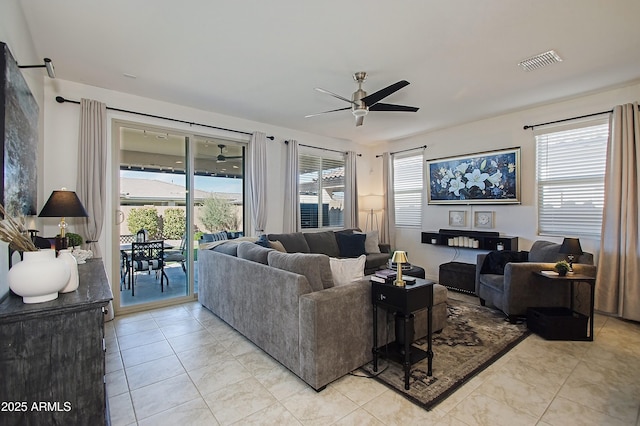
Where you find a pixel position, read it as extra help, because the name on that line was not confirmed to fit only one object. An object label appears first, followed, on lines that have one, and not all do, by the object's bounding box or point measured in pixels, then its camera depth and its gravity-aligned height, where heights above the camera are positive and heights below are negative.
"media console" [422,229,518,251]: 4.50 -0.51
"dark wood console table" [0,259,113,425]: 1.27 -0.70
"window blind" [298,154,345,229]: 5.80 +0.36
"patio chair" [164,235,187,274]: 4.35 -0.71
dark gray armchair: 3.35 -0.92
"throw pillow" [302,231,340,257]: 5.05 -0.61
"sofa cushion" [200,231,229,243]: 4.56 -0.46
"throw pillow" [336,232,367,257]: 5.30 -0.67
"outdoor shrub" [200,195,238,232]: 4.59 -0.10
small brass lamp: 2.19 -0.40
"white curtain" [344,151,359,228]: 6.20 +0.30
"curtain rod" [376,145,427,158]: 5.80 +1.21
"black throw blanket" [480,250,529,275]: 4.04 -0.71
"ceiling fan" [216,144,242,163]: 4.80 +0.84
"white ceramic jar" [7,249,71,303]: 1.32 -0.32
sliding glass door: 3.98 +0.02
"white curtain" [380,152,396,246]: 6.27 +0.00
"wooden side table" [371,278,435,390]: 2.13 -0.74
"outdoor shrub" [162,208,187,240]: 4.31 -0.23
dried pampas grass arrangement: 1.34 -0.13
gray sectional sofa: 2.17 -0.88
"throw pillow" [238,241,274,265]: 2.93 -0.46
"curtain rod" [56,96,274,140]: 3.35 +1.24
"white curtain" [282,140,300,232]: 5.26 +0.27
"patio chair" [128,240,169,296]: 4.09 -0.71
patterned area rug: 2.16 -1.32
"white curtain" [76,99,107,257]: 3.44 +0.48
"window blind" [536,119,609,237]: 3.86 +0.42
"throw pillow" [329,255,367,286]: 2.55 -0.55
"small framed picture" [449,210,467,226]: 5.23 -0.17
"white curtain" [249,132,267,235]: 4.82 +0.45
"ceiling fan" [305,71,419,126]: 3.08 +1.17
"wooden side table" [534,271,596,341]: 2.96 -0.73
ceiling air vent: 2.86 +1.49
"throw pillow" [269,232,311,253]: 4.63 -0.54
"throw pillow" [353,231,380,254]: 5.52 -0.66
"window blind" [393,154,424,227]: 5.99 +0.41
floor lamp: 6.29 +0.02
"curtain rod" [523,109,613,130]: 3.76 +1.23
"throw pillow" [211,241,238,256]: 3.51 -0.50
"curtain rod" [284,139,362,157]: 5.60 +1.20
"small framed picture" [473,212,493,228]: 4.90 -0.19
